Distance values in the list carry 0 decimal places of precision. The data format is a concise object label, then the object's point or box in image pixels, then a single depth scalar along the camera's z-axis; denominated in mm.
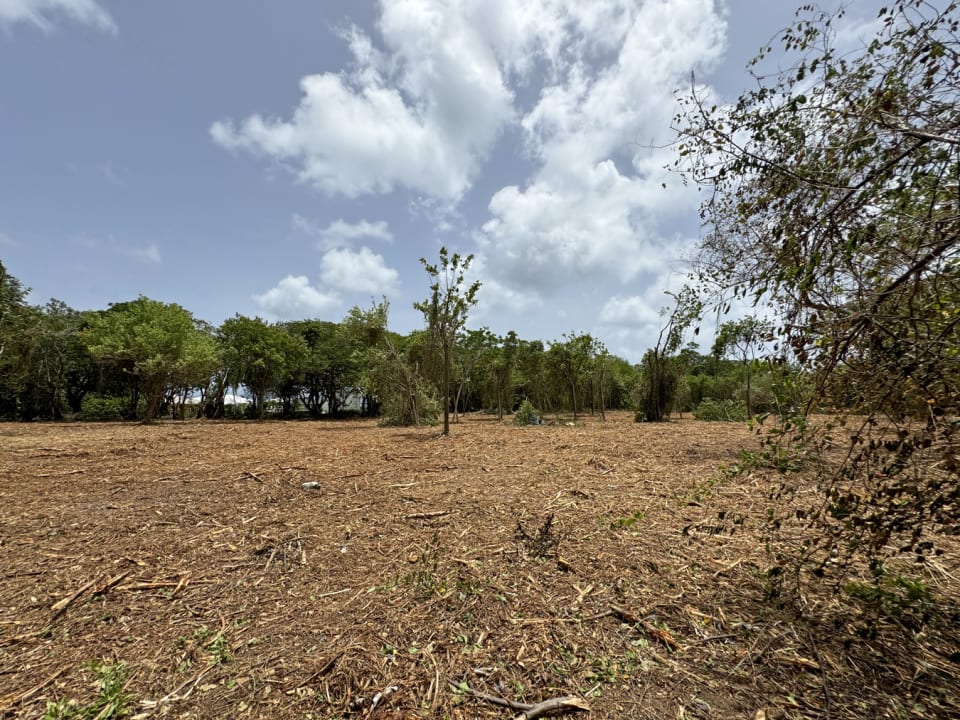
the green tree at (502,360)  20609
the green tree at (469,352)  20419
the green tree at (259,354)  24031
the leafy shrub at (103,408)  24434
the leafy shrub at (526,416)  16188
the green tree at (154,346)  17453
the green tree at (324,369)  31750
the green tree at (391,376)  14594
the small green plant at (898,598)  2041
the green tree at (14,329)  15539
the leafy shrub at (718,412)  16581
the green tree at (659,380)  16281
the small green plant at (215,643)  2109
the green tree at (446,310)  10738
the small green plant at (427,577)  2650
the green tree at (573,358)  19250
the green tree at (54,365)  23859
